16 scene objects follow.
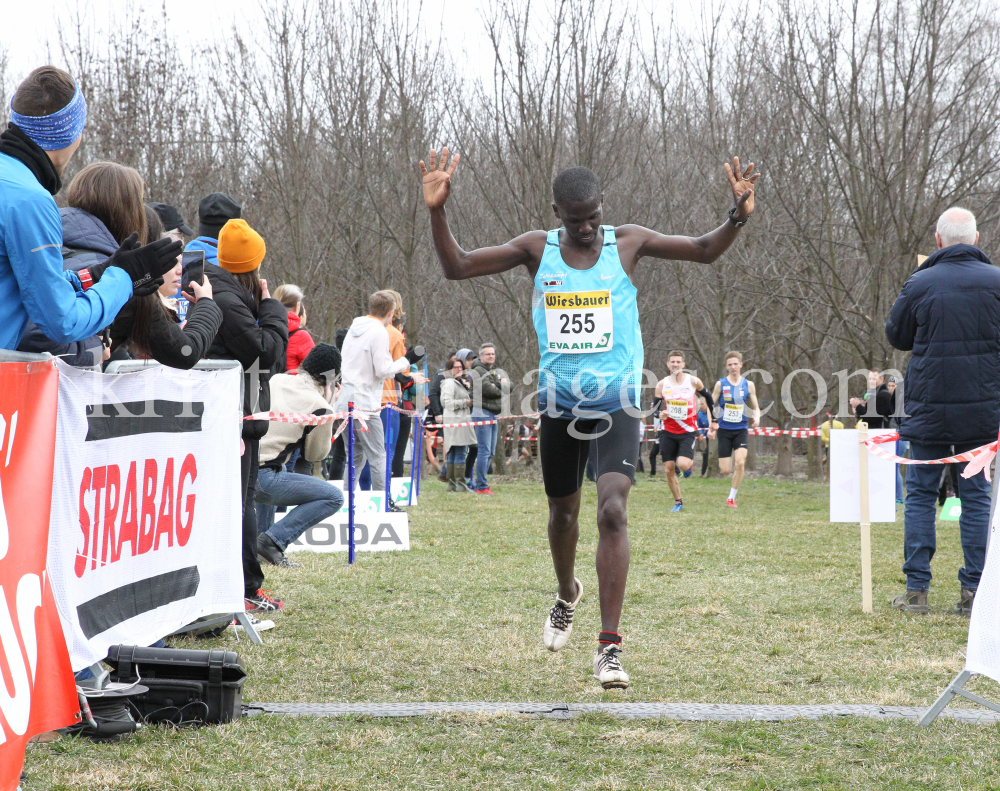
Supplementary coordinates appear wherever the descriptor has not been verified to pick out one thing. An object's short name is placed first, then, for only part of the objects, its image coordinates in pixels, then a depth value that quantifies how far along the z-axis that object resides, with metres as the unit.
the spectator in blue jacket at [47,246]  6.12
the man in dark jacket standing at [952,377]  12.98
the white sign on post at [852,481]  13.32
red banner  5.48
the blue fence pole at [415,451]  24.39
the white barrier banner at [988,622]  7.25
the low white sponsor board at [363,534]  17.94
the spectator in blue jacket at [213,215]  12.94
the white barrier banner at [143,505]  7.20
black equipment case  7.81
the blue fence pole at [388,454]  21.80
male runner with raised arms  9.09
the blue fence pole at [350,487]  16.84
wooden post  12.91
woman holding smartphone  8.20
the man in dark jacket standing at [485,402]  32.62
